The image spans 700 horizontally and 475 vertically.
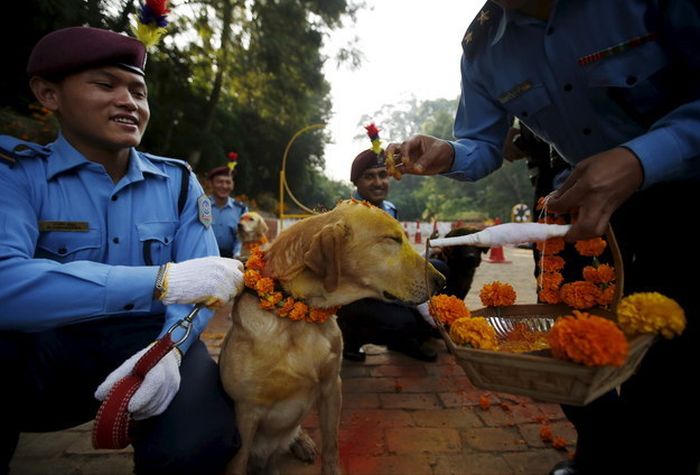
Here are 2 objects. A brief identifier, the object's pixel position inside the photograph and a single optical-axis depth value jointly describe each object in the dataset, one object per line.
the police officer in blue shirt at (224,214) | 7.09
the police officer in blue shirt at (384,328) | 3.42
